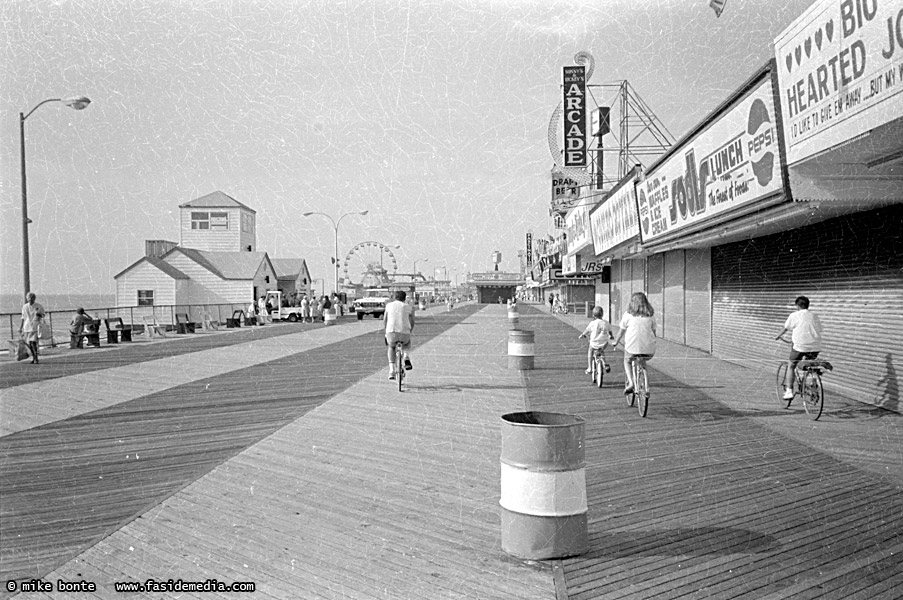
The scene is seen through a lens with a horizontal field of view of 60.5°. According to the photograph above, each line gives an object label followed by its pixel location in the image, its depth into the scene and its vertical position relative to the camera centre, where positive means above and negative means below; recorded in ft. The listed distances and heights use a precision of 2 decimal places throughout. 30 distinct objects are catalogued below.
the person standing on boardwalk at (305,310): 146.10 -2.59
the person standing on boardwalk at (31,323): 56.39 -1.54
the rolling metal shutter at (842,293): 33.15 -0.30
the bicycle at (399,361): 40.29 -3.48
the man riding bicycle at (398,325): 41.06 -1.61
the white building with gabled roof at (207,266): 175.01 +7.99
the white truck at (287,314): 150.00 -3.28
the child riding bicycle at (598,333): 42.78 -2.31
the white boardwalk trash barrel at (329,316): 128.47 -3.33
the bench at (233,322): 121.49 -3.75
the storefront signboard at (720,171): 35.50 +7.00
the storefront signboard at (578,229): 106.42 +9.51
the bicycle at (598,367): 43.21 -4.29
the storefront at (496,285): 422.08 +4.52
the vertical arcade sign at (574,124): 102.17 +22.32
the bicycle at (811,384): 31.32 -4.00
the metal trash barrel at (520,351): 52.26 -3.95
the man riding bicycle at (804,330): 32.17 -1.80
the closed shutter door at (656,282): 80.07 +0.87
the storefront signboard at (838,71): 21.36 +6.81
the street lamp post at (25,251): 58.43 +4.15
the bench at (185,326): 102.94 -3.61
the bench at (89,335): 75.61 -3.40
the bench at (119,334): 82.17 -3.65
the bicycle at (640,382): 32.14 -3.83
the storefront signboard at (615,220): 72.49 +7.68
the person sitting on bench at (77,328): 75.23 -2.61
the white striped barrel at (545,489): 15.16 -3.89
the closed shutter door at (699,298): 63.00 -0.75
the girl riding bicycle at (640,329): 32.76 -1.63
